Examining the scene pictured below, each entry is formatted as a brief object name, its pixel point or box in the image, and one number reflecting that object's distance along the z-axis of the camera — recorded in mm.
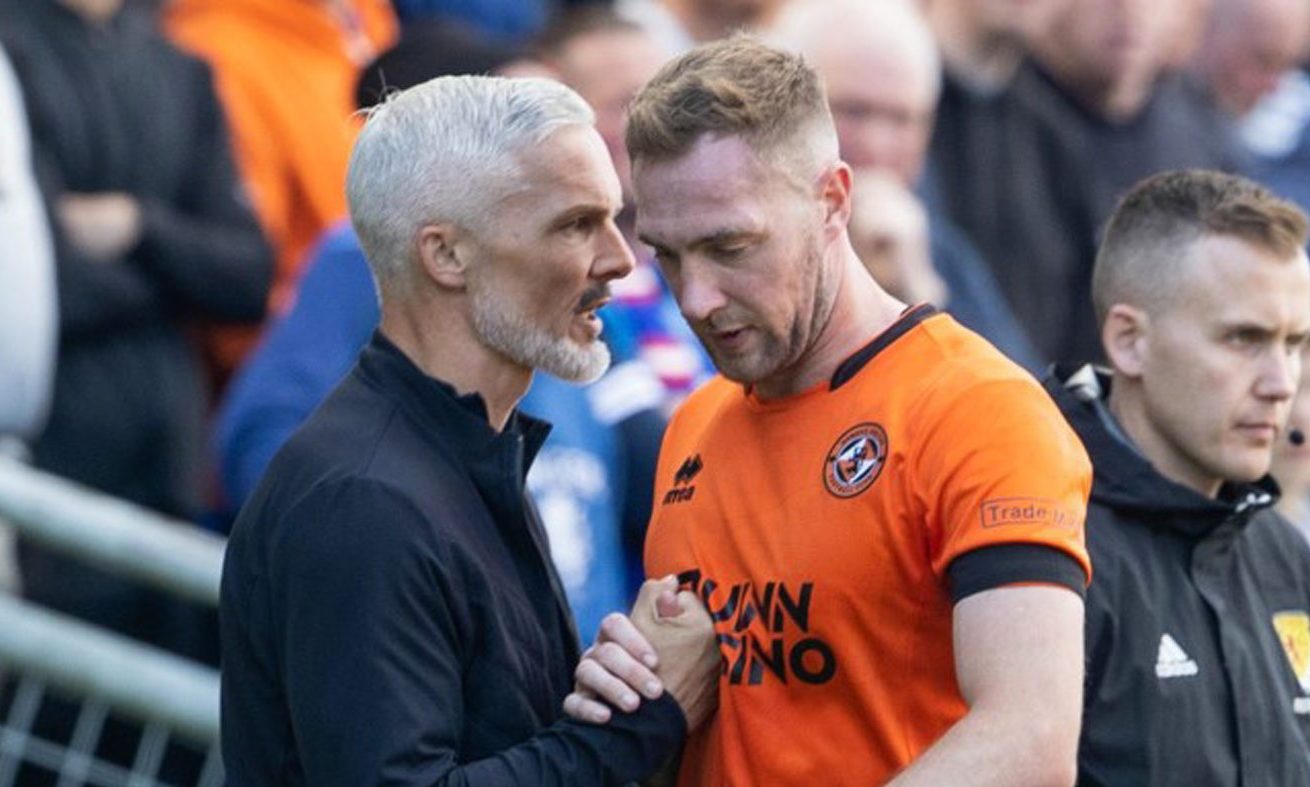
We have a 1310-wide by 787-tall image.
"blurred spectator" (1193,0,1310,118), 19625
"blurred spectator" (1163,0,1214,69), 18687
